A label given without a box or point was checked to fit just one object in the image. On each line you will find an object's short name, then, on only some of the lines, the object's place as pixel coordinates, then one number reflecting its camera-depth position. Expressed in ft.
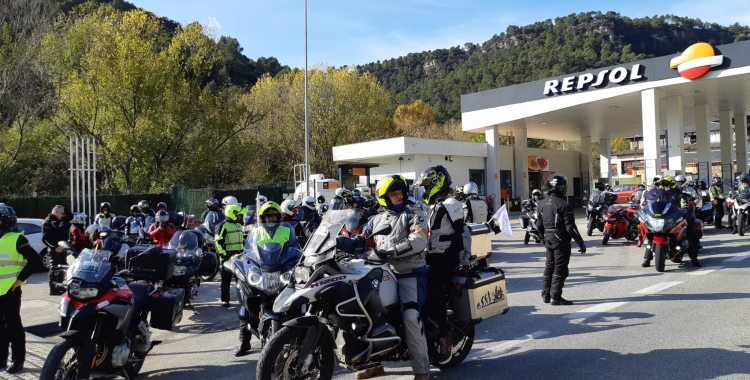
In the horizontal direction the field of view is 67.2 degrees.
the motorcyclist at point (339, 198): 43.52
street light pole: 81.32
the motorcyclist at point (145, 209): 44.04
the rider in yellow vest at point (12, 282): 19.19
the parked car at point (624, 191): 120.35
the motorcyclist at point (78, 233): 35.46
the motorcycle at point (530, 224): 54.70
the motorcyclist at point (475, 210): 37.45
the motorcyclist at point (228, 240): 30.78
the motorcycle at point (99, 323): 15.60
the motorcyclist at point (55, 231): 35.91
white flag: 24.07
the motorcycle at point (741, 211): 51.83
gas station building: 79.25
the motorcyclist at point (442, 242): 17.58
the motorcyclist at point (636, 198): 54.17
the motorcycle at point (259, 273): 18.93
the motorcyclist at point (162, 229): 33.88
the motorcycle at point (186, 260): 27.50
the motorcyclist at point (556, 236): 27.02
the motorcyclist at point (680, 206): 36.86
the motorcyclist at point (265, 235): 19.80
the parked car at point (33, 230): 48.32
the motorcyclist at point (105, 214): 42.44
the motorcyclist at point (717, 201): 60.44
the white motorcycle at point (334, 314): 14.07
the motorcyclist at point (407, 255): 15.78
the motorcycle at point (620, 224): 50.26
